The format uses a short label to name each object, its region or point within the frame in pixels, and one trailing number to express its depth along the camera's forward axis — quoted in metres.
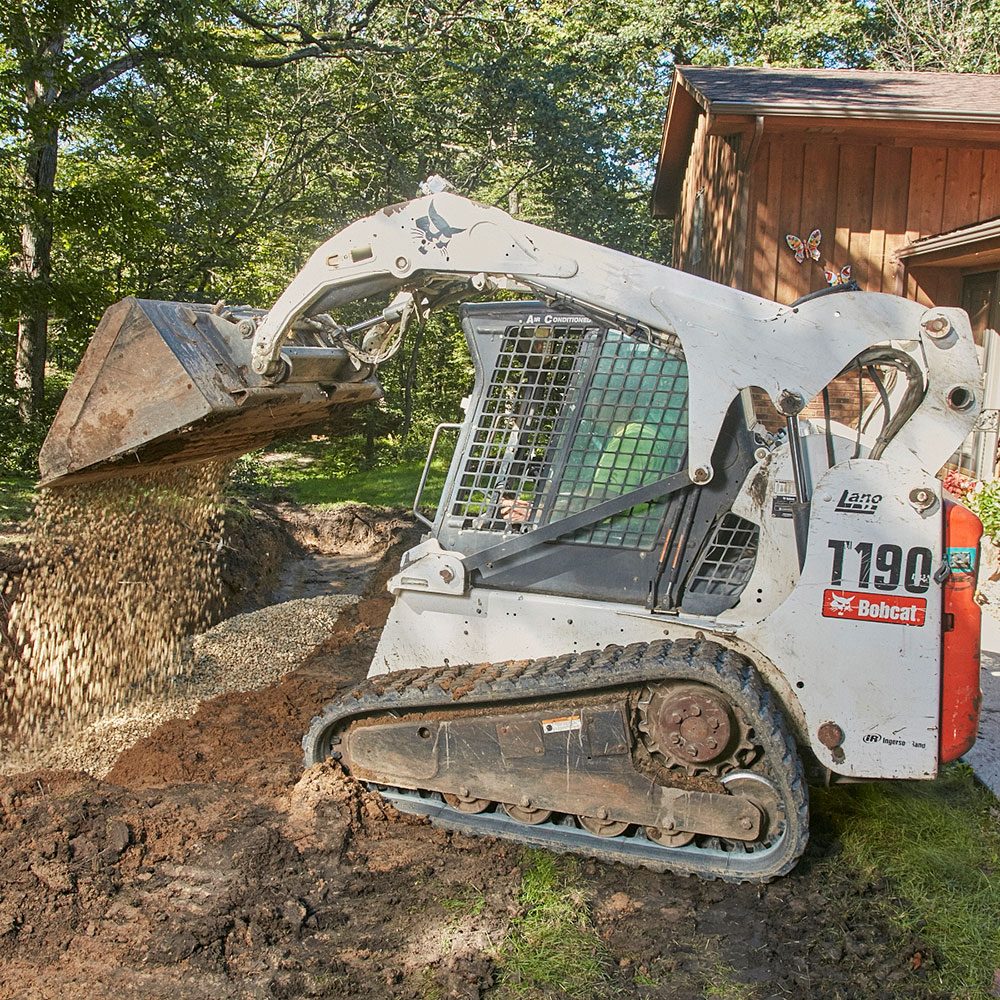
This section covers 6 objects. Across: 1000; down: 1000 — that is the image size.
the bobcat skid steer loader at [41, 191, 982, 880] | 3.69
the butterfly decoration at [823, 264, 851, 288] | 10.97
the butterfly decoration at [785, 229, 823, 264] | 10.98
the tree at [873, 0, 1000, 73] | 24.72
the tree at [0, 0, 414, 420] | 8.59
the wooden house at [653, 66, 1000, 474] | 10.52
